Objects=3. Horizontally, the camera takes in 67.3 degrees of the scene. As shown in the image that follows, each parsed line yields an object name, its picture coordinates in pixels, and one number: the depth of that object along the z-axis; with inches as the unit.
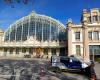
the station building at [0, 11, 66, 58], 814.8
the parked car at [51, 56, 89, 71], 390.4
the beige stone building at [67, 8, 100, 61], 717.0
